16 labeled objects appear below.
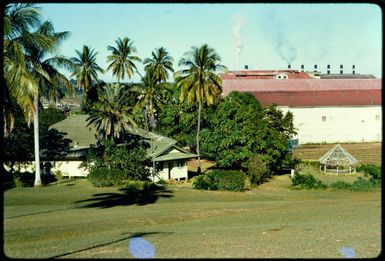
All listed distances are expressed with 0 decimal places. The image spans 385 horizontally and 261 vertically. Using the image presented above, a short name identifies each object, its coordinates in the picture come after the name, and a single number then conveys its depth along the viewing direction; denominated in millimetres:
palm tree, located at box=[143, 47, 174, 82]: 59625
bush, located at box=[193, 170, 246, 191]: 38969
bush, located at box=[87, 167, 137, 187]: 38656
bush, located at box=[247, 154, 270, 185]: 41750
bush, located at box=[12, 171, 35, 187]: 37344
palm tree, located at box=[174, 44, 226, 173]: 45716
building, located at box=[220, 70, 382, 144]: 75188
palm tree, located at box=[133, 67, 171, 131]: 54312
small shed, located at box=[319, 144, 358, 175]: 48000
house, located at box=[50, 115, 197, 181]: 43812
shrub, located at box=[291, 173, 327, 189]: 40219
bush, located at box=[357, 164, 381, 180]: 46641
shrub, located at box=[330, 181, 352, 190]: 39469
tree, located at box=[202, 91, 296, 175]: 43875
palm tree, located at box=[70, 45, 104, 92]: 55125
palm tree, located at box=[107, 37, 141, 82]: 58562
